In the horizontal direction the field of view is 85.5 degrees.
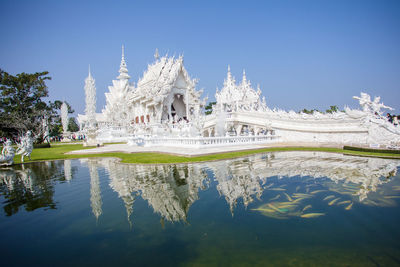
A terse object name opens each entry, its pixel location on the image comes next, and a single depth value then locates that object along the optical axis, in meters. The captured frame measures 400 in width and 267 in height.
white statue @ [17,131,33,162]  12.40
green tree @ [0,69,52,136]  29.92
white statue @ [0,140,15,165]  10.46
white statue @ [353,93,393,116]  12.05
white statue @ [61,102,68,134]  58.16
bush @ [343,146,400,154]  10.31
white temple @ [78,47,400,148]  13.61
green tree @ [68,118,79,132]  63.17
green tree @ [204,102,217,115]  70.25
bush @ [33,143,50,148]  25.04
